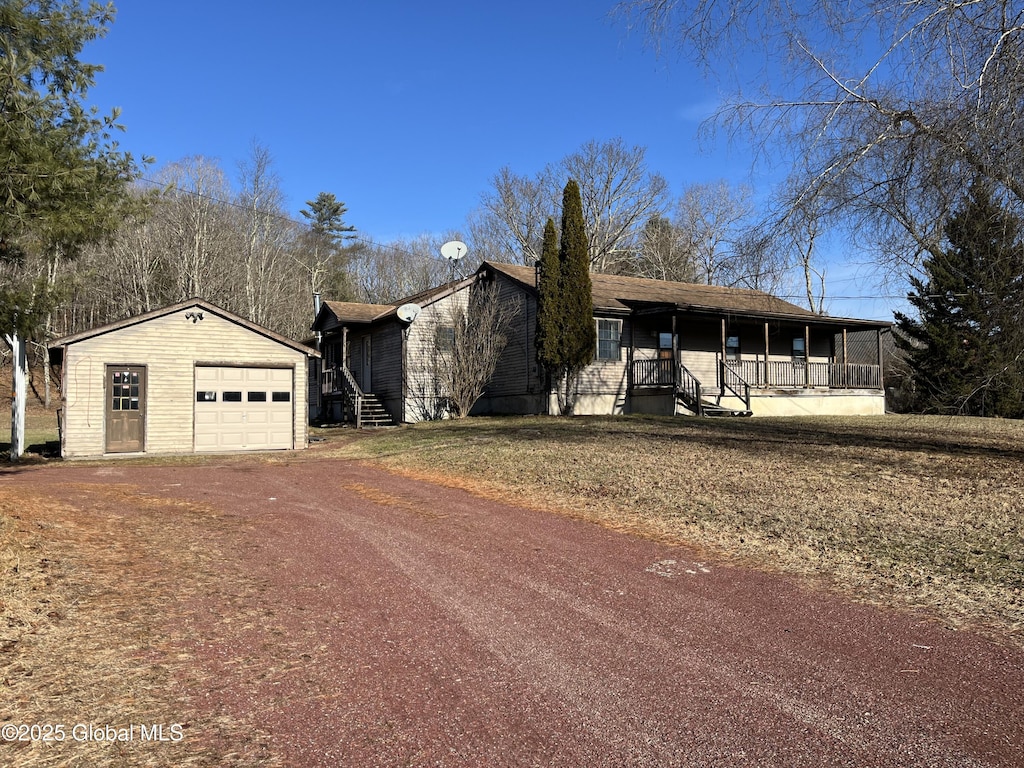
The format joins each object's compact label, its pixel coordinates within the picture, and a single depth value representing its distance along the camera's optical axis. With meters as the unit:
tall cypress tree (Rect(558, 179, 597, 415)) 22.62
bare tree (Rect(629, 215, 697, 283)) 32.16
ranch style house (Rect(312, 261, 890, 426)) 23.55
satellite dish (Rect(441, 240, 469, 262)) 28.14
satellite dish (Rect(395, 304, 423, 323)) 23.61
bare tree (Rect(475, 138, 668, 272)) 41.91
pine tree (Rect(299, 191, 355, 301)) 46.09
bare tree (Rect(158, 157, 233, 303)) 35.59
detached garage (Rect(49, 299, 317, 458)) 16.64
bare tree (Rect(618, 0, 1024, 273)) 7.22
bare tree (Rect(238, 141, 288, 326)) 38.28
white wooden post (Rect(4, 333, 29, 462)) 16.69
